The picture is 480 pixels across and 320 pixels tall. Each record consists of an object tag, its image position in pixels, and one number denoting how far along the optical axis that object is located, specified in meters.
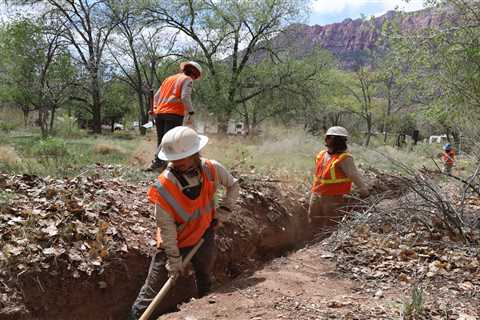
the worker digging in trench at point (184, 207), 2.96
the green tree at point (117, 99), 33.41
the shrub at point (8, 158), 6.06
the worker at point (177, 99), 5.88
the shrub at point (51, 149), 7.11
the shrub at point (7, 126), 18.54
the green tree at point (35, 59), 17.95
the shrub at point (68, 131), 17.81
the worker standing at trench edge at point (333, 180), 4.78
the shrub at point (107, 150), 10.08
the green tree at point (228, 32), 19.73
